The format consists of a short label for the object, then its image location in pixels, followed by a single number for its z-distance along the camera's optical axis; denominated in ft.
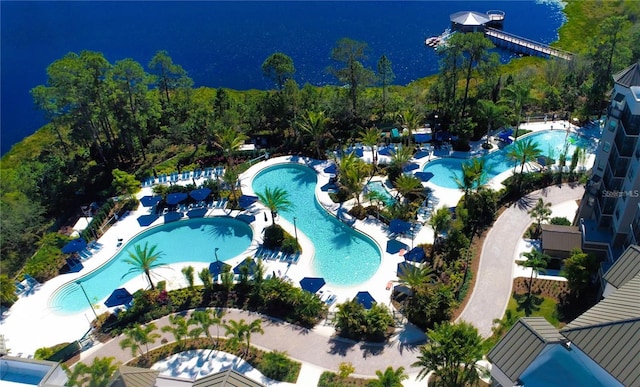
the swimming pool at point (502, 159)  174.19
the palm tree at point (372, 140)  178.26
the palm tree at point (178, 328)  115.55
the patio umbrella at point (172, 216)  164.18
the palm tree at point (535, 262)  120.47
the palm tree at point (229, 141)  178.20
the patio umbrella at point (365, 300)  122.11
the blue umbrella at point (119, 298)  129.90
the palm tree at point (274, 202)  150.82
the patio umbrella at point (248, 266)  136.87
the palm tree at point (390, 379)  95.66
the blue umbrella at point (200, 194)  168.55
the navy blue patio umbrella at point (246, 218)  160.35
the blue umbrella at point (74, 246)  149.18
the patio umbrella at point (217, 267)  137.28
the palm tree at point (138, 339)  113.70
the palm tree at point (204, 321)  115.96
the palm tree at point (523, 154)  159.63
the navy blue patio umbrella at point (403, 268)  123.83
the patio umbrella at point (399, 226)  146.51
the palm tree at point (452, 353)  95.66
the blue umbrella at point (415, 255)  135.23
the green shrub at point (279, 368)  109.91
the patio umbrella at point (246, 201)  164.45
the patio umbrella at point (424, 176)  167.53
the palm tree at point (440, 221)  134.89
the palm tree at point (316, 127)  185.06
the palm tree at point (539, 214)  143.43
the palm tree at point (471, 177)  149.79
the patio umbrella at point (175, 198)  167.63
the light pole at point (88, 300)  130.06
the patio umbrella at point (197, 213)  165.99
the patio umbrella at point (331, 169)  180.04
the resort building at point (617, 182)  116.37
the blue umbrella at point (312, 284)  128.67
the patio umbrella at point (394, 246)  141.69
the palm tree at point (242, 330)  112.06
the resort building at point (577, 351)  76.02
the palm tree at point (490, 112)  186.19
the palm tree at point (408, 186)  154.92
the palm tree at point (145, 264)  132.05
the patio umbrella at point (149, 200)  169.99
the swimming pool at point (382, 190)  162.50
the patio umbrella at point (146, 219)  163.02
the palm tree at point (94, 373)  101.91
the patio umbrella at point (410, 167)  174.24
